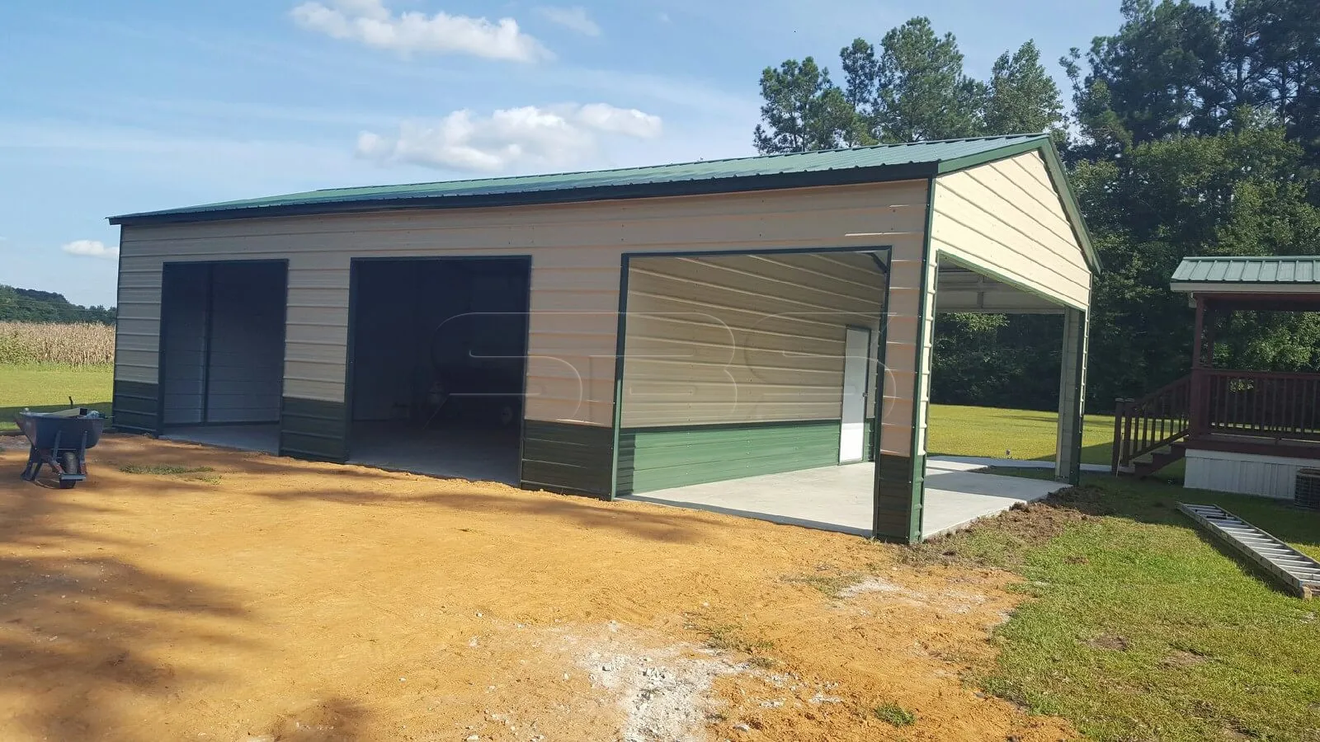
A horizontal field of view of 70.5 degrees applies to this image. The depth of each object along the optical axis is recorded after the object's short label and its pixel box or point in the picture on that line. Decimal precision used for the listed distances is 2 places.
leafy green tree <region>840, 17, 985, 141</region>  38.62
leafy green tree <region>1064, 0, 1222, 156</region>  37.53
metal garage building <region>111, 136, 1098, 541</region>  7.84
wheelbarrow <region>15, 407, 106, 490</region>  8.20
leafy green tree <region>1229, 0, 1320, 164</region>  35.50
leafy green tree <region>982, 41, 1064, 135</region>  37.94
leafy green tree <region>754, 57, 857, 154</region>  37.88
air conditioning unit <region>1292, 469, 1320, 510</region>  11.14
